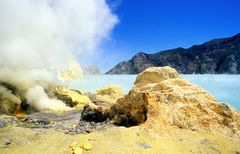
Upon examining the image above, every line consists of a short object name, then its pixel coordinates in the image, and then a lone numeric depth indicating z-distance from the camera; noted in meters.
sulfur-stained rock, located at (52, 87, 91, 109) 19.02
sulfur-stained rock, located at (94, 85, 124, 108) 18.57
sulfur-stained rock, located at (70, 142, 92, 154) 5.46
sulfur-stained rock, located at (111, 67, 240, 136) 6.75
